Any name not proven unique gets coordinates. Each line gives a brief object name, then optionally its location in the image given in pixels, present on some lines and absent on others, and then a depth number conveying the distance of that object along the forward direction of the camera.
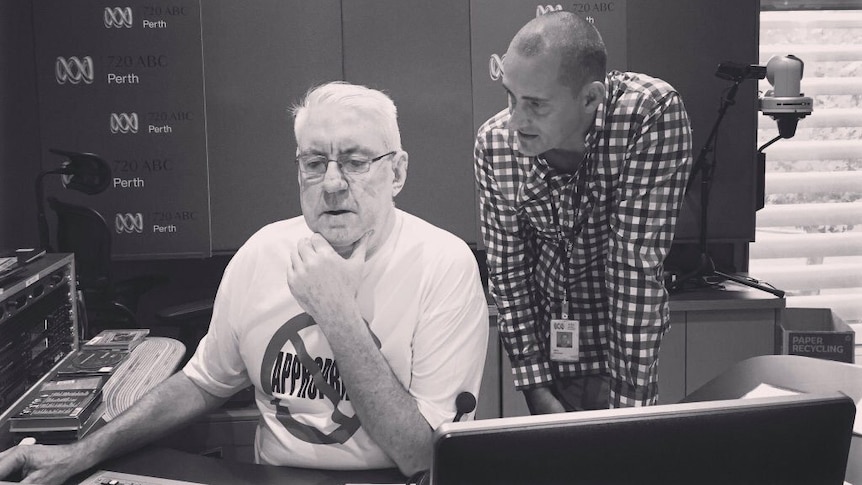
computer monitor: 0.75
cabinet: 3.42
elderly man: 1.47
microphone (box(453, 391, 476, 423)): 1.42
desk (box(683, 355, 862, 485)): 1.62
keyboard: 1.32
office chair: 3.21
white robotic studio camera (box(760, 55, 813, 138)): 3.29
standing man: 1.83
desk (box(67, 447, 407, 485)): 1.36
